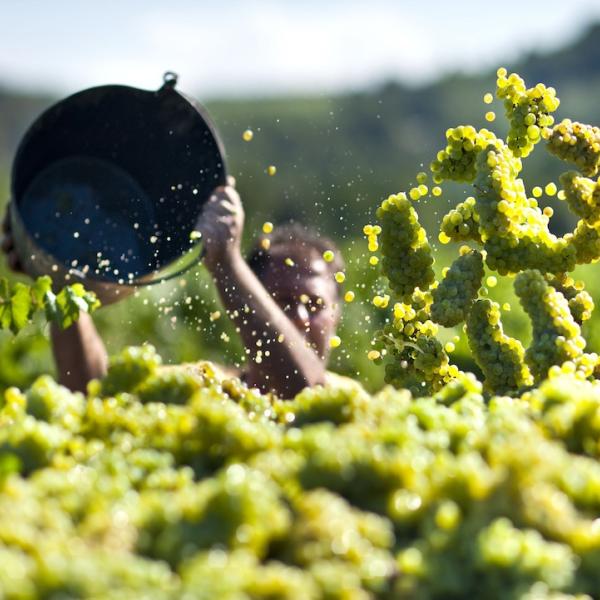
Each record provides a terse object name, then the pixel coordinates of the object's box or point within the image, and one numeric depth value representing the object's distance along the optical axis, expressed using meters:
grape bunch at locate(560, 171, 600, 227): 4.36
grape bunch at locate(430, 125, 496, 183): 4.50
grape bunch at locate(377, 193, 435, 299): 4.46
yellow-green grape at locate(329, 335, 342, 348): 4.76
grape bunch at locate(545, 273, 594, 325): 4.38
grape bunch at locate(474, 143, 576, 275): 4.22
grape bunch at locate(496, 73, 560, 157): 4.43
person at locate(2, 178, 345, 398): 6.45
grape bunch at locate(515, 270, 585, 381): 3.96
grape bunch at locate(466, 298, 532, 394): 4.21
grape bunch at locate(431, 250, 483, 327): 4.22
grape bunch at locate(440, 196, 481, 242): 4.53
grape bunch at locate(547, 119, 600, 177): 4.43
